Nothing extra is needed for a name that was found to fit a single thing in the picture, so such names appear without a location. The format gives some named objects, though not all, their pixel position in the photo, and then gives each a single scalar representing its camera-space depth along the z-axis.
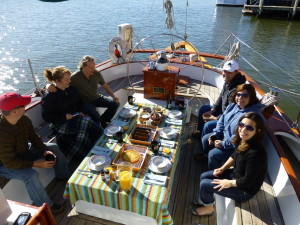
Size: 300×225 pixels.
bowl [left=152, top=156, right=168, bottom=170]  2.33
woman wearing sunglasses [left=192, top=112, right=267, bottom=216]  2.01
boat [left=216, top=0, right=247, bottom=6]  31.17
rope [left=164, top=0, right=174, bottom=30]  5.57
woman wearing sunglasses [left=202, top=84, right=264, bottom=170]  2.70
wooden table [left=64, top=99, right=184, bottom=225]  2.06
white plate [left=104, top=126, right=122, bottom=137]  2.85
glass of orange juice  2.07
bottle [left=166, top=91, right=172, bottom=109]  3.62
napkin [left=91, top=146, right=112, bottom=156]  2.58
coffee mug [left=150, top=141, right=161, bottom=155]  2.55
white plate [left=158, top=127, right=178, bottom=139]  2.82
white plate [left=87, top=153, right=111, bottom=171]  2.31
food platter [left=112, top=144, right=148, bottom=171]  2.35
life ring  5.29
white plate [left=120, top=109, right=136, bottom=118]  3.29
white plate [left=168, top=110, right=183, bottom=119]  3.28
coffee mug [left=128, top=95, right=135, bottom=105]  3.72
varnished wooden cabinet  3.85
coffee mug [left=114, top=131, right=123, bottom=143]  2.74
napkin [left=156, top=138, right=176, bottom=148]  2.68
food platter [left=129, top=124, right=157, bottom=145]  2.73
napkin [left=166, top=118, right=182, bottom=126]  3.13
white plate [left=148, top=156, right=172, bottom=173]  2.29
